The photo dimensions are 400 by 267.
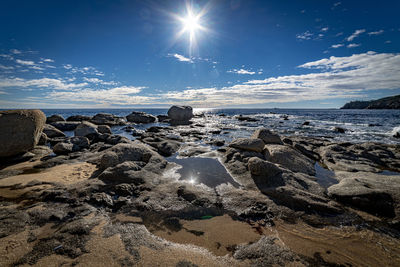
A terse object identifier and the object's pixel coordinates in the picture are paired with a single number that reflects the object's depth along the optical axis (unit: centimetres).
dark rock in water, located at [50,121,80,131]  2236
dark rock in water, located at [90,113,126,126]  3080
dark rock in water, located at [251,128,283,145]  1035
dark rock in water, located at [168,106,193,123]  3734
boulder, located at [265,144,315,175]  745
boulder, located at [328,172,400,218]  437
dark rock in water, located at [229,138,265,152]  876
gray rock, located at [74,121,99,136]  1488
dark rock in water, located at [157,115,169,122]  4267
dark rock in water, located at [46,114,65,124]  2784
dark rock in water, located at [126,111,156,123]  3809
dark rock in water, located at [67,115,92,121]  3401
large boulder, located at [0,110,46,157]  837
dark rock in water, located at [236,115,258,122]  4284
